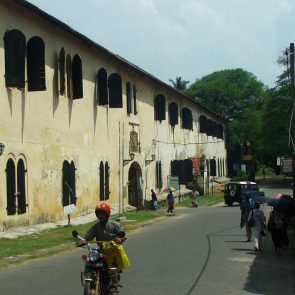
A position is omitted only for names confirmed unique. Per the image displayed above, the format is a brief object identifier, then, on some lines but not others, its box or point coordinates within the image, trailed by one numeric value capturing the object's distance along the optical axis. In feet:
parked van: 131.85
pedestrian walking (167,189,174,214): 106.93
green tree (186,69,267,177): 250.98
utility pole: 65.26
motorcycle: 24.08
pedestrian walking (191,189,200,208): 130.77
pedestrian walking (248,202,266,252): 49.93
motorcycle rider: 26.11
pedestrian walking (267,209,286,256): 48.24
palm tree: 303.07
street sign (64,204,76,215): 68.45
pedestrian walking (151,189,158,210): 119.24
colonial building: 66.44
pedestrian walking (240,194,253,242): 55.16
